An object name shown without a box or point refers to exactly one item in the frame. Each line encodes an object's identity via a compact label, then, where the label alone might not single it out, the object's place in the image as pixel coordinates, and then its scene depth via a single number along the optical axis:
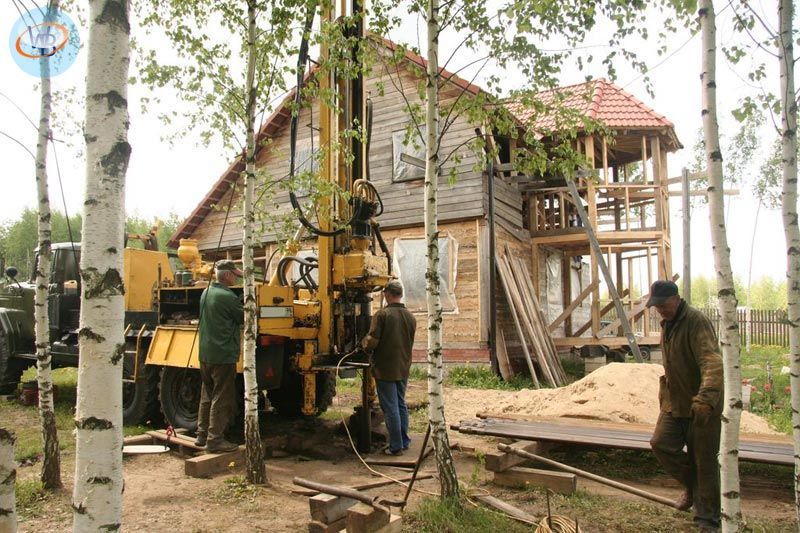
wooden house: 12.56
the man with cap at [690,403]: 3.99
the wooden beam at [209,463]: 5.45
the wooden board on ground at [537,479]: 4.91
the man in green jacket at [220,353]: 5.83
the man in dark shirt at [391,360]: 6.25
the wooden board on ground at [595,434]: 5.08
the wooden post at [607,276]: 11.25
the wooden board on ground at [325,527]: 3.86
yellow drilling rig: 6.54
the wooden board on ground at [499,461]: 5.20
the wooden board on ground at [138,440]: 6.49
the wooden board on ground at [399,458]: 5.90
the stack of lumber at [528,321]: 12.27
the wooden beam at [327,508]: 3.90
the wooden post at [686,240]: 8.68
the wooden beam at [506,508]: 4.18
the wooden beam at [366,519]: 3.62
